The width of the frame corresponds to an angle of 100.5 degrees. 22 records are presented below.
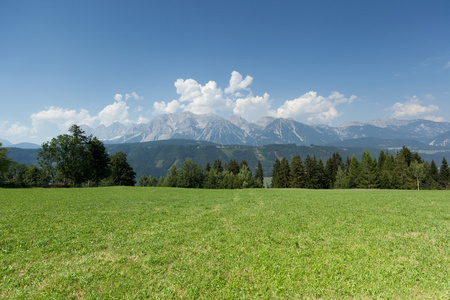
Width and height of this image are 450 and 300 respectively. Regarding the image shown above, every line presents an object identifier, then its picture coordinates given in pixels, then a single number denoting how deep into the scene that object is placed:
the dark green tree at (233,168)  107.83
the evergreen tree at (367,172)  76.81
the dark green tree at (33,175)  98.25
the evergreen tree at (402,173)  76.62
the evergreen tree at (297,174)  88.19
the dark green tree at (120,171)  74.17
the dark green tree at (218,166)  104.39
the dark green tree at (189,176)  85.56
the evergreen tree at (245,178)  87.25
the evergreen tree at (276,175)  95.88
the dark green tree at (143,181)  125.79
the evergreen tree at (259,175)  110.01
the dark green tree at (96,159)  61.31
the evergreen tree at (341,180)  82.79
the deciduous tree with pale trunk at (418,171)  75.00
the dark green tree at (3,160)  47.25
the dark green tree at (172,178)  93.56
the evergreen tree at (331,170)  92.88
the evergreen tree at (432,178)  82.44
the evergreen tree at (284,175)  92.68
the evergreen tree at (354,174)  81.56
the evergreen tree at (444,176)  84.06
